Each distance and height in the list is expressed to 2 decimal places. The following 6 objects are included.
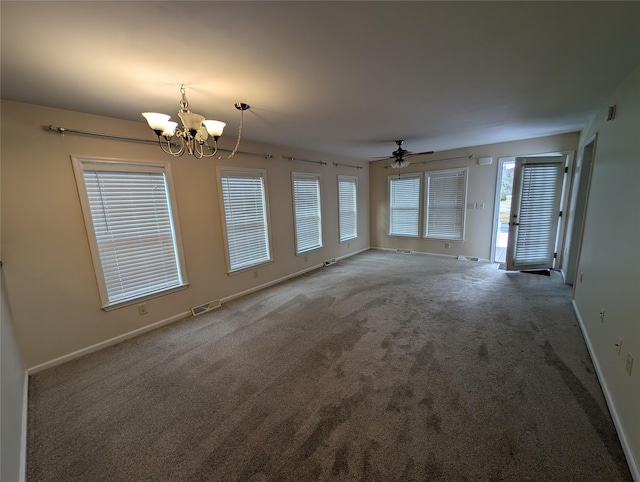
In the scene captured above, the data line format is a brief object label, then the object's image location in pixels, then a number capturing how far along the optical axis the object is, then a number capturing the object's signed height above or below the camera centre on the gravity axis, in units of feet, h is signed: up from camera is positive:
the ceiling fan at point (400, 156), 13.55 +2.34
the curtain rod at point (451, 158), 17.20 +2.74
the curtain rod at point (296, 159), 14.71 +2.69
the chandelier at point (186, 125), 5.95 +2.06
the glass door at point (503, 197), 16.44 -0.16
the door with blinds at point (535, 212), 14.24 -1.11
